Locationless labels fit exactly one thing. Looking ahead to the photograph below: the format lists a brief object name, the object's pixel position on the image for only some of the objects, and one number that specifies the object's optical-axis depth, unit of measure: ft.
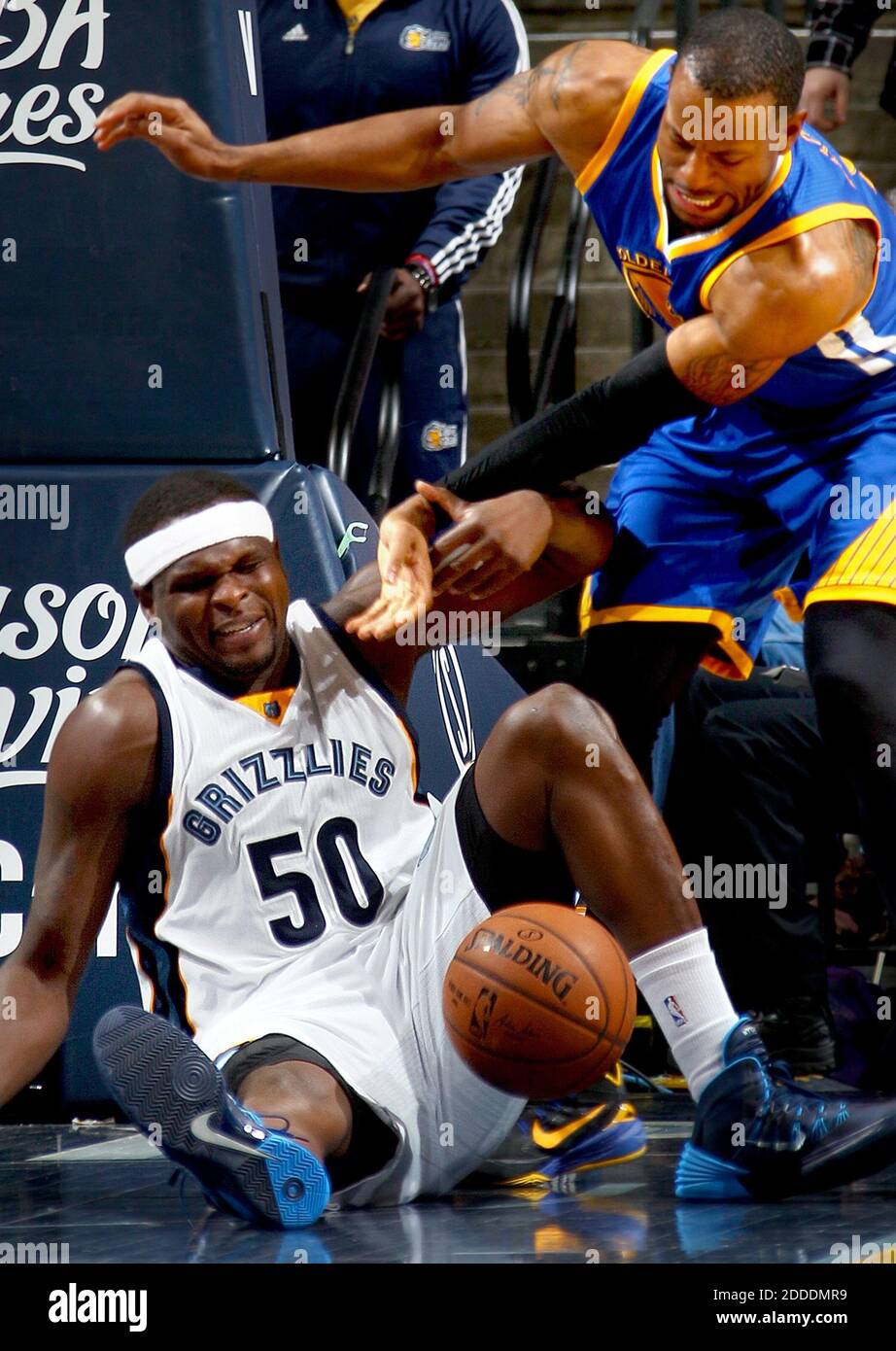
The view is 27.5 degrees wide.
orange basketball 7.25
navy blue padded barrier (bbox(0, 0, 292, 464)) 10.80
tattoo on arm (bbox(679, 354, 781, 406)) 8.48
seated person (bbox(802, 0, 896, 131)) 12.21
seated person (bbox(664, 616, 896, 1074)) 11.63
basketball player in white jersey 7.36
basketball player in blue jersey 8.41
